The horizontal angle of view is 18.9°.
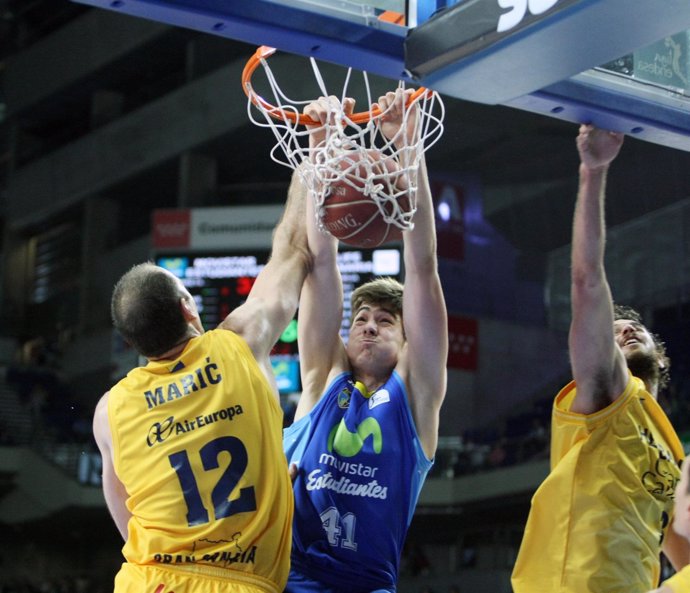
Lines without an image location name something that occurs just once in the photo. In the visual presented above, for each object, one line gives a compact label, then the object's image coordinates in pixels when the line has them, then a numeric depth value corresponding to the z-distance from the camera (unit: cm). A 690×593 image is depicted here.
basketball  680
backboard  500
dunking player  674
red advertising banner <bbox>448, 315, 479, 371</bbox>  2656
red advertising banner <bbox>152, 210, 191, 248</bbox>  2219
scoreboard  1987
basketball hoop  678
